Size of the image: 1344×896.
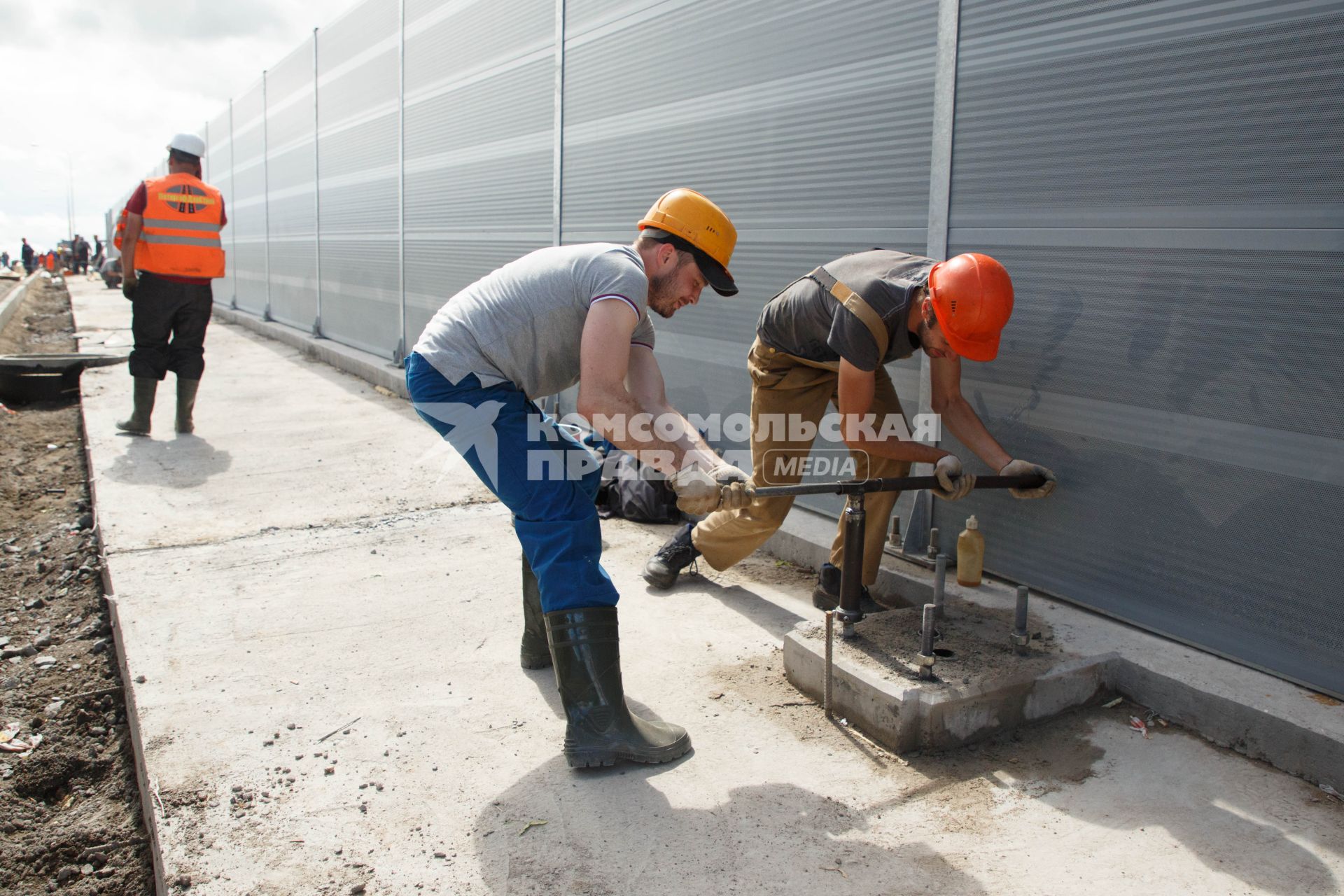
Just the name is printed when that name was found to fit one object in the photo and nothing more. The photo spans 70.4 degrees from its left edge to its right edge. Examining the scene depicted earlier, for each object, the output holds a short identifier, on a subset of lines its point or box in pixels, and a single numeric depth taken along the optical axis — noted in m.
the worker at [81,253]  40.44
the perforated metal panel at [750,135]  4.23
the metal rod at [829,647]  3.03
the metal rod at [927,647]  2.95
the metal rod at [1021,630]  3.19
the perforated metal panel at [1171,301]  2.93
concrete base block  2.87
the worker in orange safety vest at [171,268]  6.73
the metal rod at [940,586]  3.29
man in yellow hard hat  2.72
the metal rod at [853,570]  3.21
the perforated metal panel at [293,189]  14.27
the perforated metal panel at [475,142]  7.55
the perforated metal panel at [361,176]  10.70
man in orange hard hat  3.17
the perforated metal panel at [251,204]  18.17
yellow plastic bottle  3.81
